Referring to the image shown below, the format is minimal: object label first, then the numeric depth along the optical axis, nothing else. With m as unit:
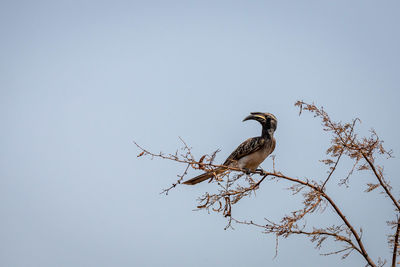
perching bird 19.05
